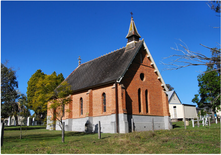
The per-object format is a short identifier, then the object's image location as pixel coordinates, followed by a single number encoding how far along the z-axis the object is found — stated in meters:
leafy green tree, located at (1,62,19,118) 24.95
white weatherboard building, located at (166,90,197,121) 45.99
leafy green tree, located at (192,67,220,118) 44.94
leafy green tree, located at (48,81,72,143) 20.25
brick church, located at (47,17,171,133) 23.05
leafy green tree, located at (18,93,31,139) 18.47
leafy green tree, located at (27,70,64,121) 20.23
